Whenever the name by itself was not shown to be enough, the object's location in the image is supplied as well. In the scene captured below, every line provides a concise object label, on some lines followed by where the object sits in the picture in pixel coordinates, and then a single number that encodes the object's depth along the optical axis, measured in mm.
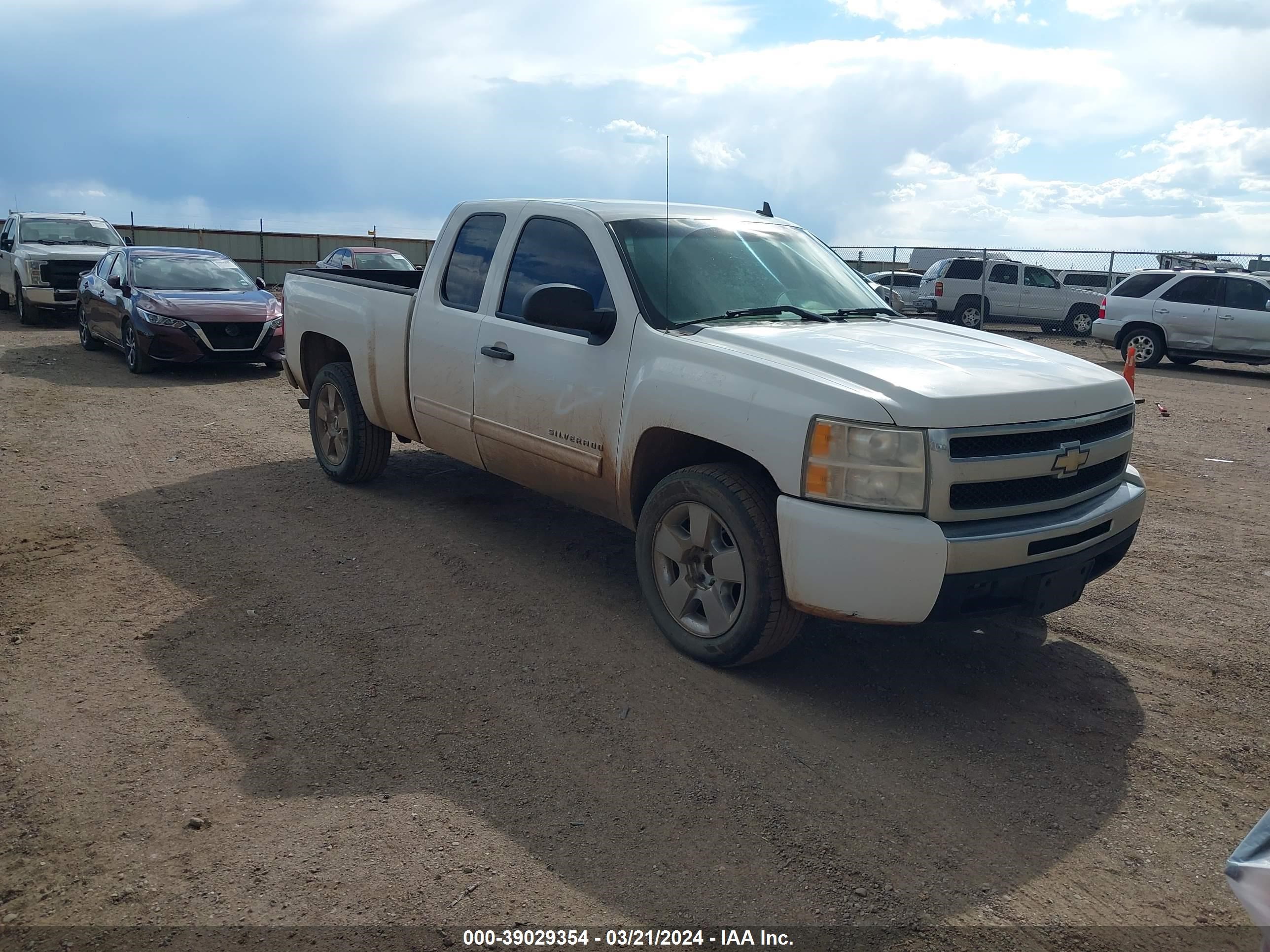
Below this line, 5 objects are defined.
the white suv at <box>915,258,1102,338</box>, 25141
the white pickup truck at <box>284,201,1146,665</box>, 3754
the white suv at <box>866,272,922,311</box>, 28953
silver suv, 17297
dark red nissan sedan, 12789
